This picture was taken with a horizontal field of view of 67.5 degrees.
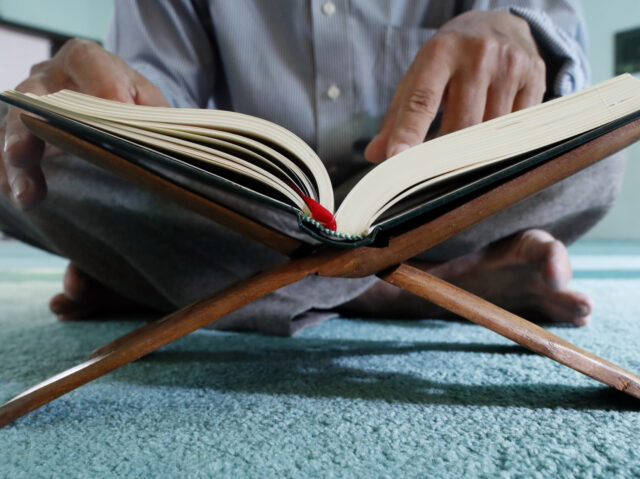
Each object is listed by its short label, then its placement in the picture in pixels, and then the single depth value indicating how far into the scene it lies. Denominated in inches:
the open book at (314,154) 11.7
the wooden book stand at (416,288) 12.3
